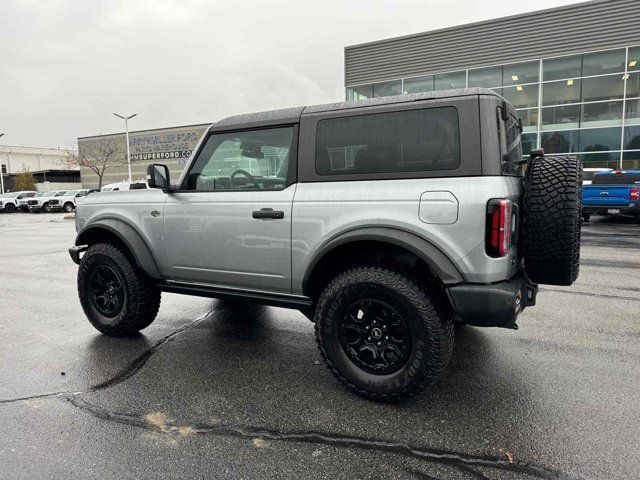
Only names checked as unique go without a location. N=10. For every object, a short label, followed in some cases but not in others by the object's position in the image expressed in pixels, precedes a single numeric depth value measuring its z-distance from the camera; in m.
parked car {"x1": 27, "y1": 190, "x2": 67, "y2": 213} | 32.88
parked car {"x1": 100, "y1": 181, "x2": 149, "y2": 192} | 27.87
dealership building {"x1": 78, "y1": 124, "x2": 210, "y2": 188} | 50.47
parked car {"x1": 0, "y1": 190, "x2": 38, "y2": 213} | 34.62
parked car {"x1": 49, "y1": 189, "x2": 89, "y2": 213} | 33.00
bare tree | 52.22
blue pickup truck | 13.45
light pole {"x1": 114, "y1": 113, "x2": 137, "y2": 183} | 36.74
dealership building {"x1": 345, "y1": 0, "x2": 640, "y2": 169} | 21.09
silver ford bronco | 2.81
